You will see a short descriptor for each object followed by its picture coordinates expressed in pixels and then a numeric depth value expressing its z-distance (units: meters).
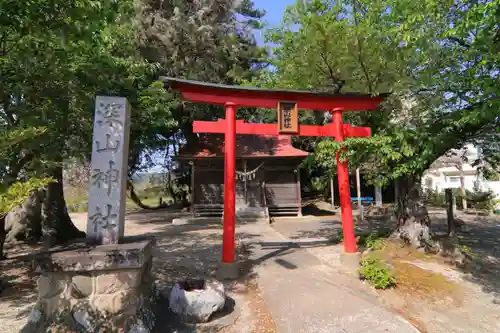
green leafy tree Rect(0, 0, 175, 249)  3.57
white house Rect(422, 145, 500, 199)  27.94
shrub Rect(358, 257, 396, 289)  5.41
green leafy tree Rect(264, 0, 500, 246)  4.51
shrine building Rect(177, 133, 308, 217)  15.73
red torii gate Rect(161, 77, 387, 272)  6.34
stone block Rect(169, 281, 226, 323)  4.20
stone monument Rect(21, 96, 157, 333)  3.44
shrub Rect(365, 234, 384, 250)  7.63
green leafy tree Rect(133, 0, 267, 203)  16.39
